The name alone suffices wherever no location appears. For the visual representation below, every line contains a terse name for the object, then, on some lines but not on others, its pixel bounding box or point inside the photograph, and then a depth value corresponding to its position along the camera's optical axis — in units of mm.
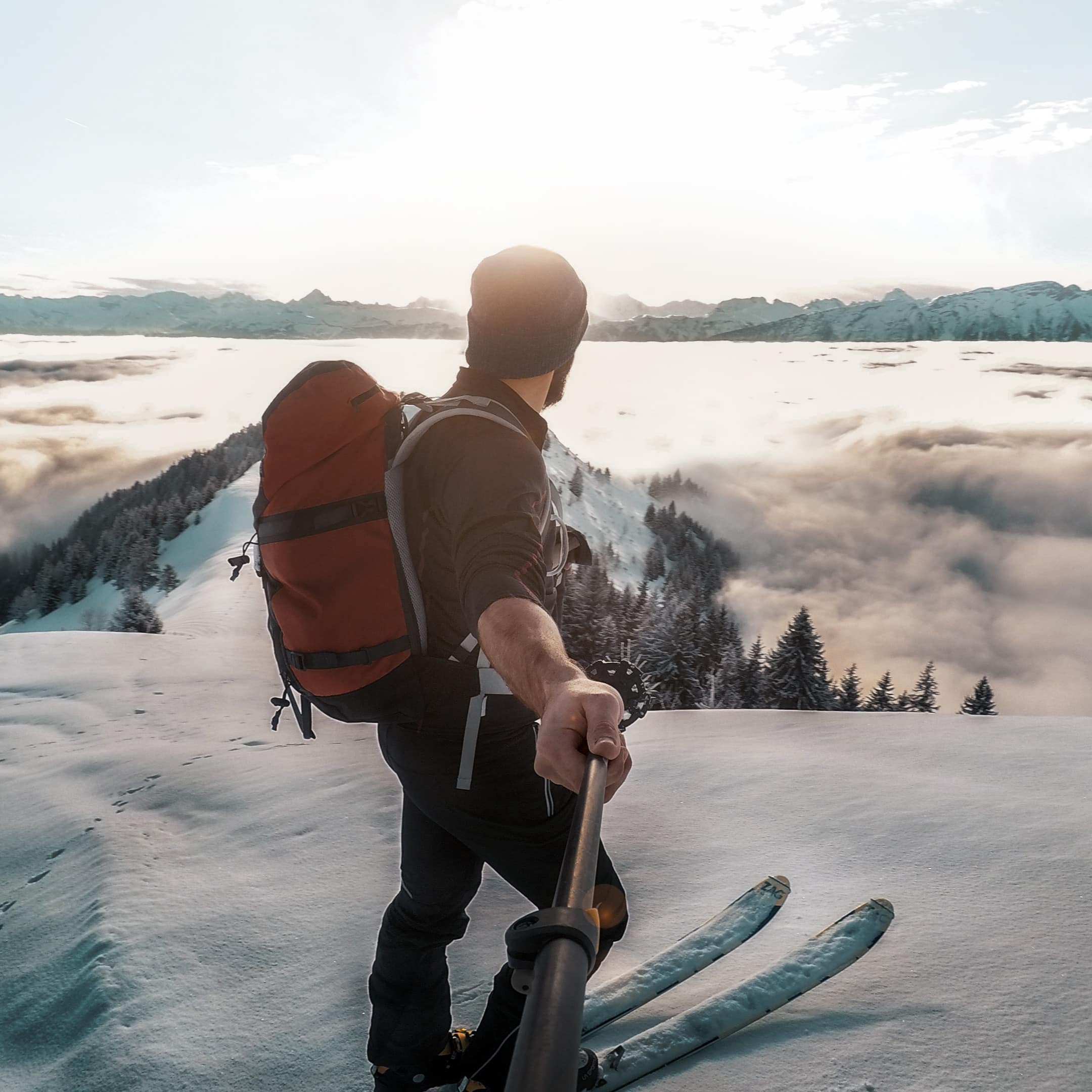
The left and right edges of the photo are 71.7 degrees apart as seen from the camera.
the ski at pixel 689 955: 3221
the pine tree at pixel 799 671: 32906
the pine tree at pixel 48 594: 112562
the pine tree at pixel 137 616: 61219
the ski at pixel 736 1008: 2752
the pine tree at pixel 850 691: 38875
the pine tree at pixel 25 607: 114438
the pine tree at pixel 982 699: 36281
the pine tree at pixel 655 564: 161000
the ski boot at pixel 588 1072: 2613
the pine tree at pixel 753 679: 39375
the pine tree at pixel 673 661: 36781
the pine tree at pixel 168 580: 97688
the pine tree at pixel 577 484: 170375
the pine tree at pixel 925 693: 39281
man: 1465
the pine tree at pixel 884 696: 38375
